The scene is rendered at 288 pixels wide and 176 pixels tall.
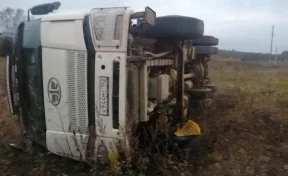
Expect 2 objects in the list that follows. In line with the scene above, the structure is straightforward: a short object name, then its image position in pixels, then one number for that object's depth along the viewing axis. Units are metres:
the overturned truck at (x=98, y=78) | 2.20
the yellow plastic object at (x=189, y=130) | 2.67
